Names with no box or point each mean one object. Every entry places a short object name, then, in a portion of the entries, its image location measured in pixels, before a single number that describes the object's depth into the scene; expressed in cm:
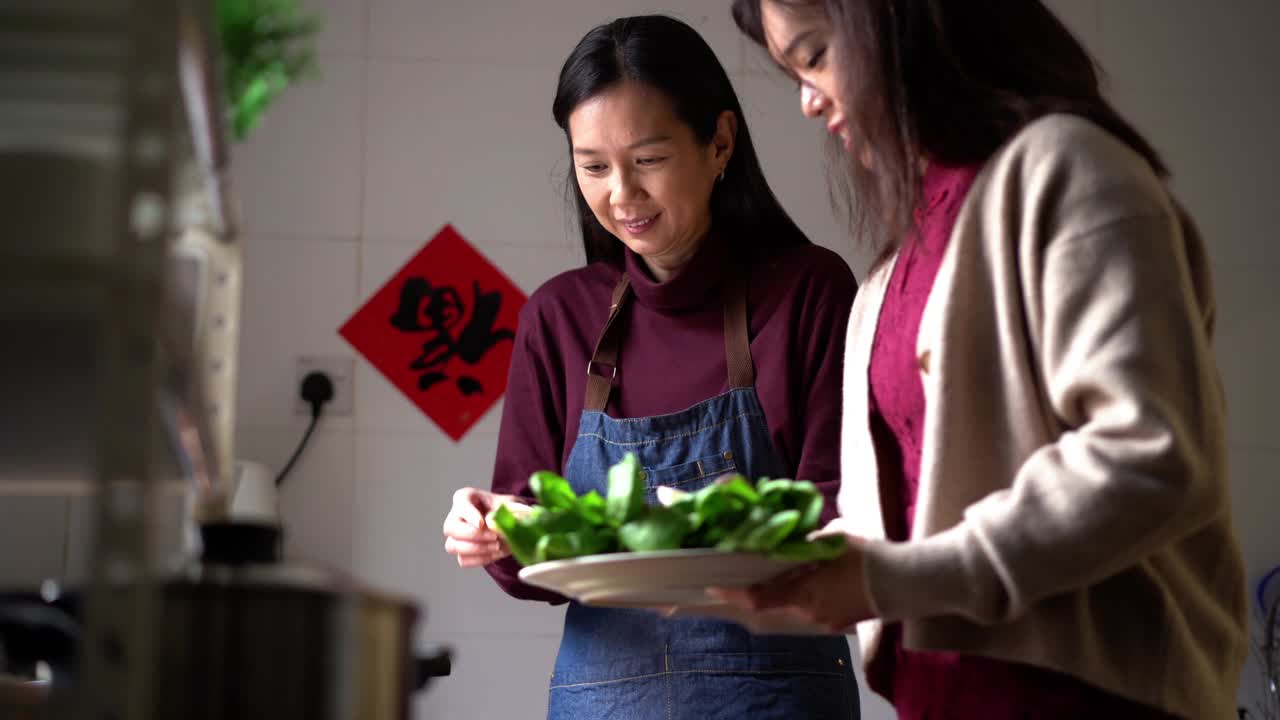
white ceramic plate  90
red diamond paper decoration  264
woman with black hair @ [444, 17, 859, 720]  142
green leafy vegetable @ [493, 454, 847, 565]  89
